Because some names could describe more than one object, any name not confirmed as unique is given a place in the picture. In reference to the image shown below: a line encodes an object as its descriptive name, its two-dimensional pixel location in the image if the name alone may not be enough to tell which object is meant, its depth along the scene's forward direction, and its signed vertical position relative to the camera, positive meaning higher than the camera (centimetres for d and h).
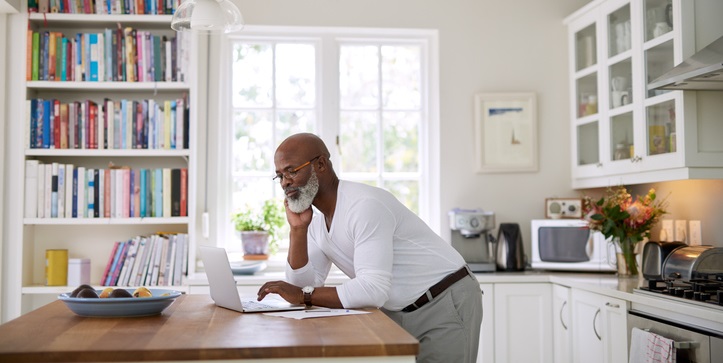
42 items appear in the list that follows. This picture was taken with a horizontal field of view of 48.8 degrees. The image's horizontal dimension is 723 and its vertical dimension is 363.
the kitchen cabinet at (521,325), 427 -66
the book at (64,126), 439 +43
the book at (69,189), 437 +8
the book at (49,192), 436 +7
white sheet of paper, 222 -32
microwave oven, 439 -25
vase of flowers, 405 -10
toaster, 376 -26
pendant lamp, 295 +70
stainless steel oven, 267 -49
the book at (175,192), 441 +6
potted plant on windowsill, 455 -14
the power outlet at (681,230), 407 -15
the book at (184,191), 441 +7
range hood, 297 +49
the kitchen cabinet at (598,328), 346 -58
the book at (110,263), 436 -32
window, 483 +60
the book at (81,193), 438 +6
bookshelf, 432 +40
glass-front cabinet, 351 +51
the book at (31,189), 434 +9
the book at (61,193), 436 +6
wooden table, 173 -32
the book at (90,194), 438 +6
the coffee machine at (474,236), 450 -19
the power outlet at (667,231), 419 -16
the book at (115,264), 434 -33
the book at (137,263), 435 -32
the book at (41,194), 436 +6
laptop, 236 -26
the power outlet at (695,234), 395 -17
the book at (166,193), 440 +6
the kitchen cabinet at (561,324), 407 -64
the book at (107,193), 439 +6
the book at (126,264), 435 -33
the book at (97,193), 439 +6
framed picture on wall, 483 +42
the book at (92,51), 443 +85
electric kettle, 457 -27
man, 247 -16
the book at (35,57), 440 +82
